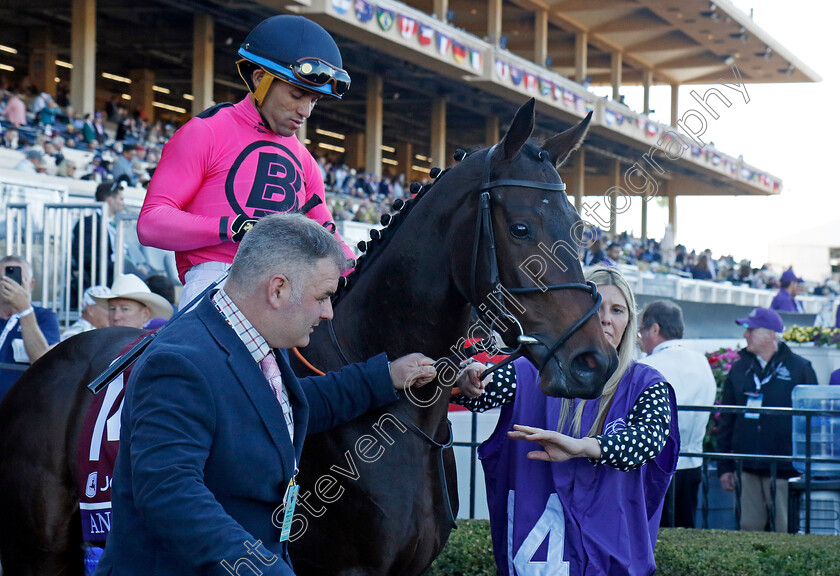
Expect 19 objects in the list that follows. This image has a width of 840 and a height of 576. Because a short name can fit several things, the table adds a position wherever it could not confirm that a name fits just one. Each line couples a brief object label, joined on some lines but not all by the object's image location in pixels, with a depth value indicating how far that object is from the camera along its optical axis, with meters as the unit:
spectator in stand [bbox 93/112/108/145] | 17.43
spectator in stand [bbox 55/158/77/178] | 11.51
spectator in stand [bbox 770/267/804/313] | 14.87
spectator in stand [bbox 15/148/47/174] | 10.72
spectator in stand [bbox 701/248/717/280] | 26.46
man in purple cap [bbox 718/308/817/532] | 6.12
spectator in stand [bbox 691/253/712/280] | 24.86
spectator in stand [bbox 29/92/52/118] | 17.17
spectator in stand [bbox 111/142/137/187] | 12.16
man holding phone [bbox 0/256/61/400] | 4.63
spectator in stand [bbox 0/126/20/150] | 13.02
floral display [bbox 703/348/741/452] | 6.83
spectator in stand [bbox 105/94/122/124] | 22.30
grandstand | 22.66
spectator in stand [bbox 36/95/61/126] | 16.44
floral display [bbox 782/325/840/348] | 9.50
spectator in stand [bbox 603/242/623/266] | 16.69
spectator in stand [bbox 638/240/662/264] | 29.81
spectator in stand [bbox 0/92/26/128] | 14.88
